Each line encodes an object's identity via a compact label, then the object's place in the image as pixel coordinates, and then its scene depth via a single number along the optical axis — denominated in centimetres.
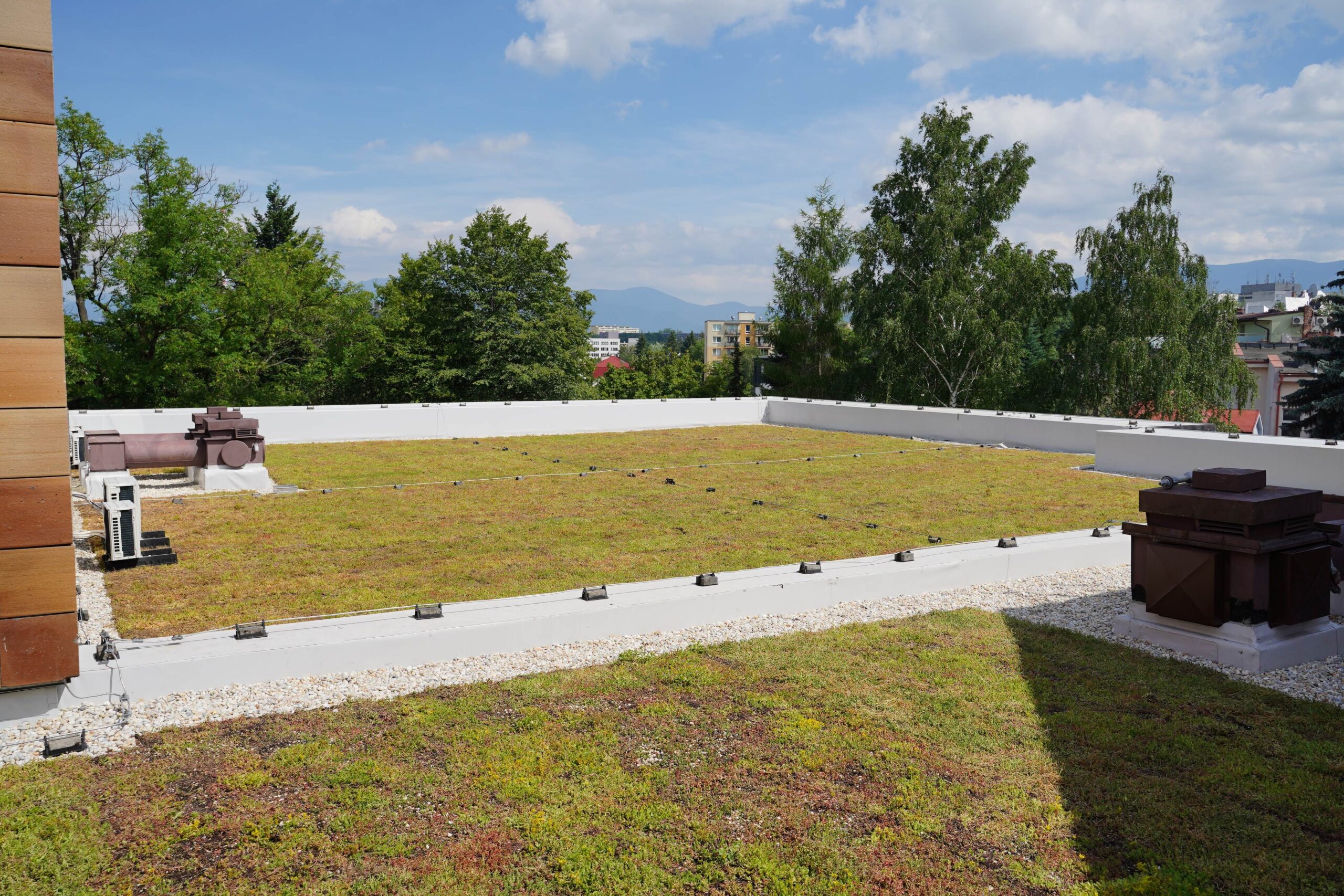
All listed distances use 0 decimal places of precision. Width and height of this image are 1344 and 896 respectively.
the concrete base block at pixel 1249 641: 476
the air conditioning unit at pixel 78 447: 1012
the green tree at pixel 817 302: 3528
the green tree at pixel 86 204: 2541
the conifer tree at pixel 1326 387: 2491
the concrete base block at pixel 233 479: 1072
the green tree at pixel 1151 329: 2589
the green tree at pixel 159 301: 2522
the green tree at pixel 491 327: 3294
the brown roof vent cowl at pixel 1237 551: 471
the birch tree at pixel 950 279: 2842
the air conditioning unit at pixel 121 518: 661
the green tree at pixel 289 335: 2797
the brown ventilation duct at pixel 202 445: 1069
